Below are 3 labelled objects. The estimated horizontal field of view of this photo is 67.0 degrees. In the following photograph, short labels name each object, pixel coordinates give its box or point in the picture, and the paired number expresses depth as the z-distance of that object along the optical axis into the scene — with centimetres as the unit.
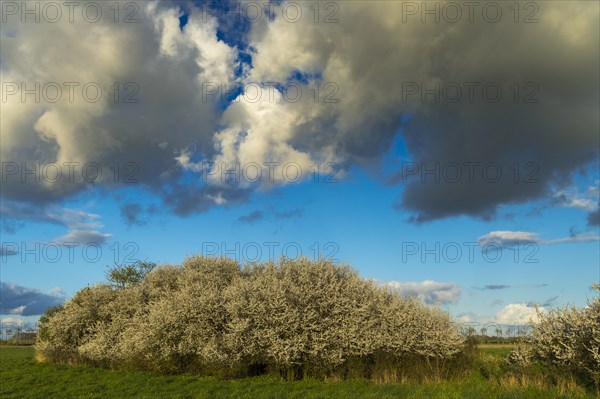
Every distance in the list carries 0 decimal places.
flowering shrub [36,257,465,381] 2466
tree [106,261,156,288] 5003
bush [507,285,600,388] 1884
